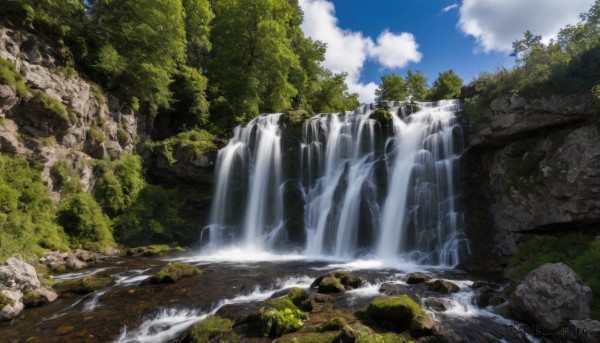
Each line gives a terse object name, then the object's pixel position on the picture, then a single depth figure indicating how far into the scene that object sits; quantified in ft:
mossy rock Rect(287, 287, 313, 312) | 27.16
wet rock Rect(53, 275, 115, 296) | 33.96
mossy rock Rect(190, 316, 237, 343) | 22.38
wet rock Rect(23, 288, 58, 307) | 29.60
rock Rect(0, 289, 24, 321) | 26.53
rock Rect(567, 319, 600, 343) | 20.20
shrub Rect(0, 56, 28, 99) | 49.70
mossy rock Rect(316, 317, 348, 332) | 22.67
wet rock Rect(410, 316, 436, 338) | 22.43
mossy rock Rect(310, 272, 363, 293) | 33.27
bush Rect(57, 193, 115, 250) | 55.11
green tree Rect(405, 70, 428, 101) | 154.48
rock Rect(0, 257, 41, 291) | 30.01
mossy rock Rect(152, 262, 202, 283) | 37.06
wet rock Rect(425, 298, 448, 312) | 28.81
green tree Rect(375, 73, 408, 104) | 152.25
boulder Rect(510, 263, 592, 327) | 23.35
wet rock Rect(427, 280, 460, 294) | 32.91
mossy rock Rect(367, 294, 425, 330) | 23.80
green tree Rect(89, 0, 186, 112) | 70.08
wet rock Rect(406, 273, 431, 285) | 36.50
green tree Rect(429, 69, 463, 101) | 130.93
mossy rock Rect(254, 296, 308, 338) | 22.89
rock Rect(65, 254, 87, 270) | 44.73
